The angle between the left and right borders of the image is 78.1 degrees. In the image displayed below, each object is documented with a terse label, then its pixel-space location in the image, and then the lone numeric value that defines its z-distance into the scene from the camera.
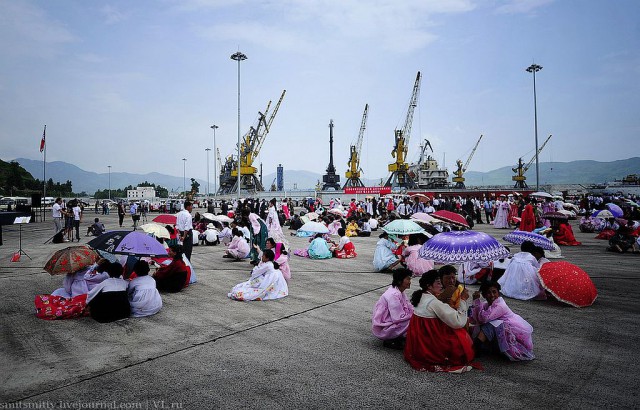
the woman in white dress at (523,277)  7.34
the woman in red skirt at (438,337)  4.22
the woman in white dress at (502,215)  23.28
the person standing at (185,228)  9.77
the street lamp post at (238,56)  34.62
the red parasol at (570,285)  6.80
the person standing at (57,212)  16.28
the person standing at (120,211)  25.22
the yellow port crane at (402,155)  81.88
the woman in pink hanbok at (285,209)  26.58
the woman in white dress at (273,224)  12.86
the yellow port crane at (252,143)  79.88
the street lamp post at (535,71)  37.45
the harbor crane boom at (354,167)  96.62
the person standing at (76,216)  17.00
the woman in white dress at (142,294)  6.37
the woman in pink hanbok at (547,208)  15.87
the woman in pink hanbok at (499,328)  4.61
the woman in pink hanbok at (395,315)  5.07
